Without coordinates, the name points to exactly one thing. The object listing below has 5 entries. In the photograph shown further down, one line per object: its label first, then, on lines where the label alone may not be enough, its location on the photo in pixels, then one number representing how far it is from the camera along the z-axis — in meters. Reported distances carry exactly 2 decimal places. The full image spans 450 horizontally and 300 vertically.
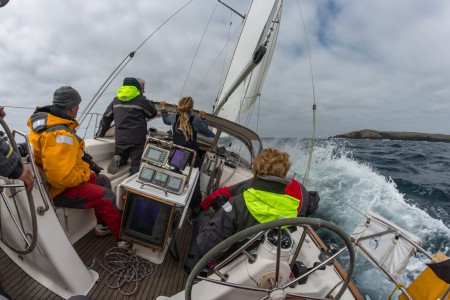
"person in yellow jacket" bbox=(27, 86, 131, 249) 1.89
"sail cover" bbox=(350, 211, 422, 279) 1.92
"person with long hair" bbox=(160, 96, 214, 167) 3.40
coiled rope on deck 2.11
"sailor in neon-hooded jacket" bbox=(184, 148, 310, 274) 1.57
